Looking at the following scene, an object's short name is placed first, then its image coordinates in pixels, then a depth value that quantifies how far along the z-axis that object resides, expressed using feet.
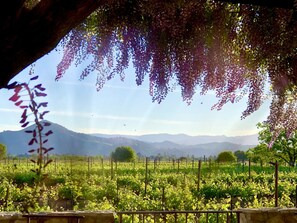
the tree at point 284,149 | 90.19
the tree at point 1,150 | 88.97
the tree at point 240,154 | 173.54
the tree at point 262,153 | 90.07
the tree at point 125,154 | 103.47
